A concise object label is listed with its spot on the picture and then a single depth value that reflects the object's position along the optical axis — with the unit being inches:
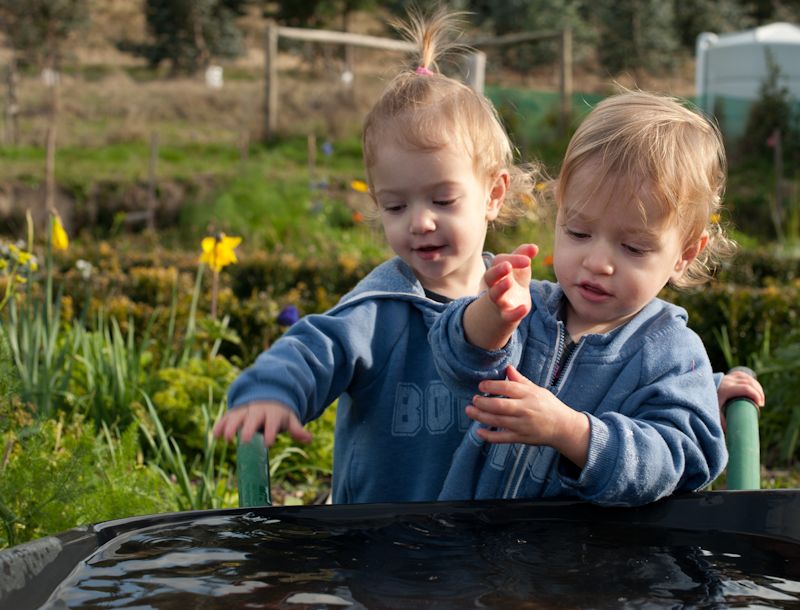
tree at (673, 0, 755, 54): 1054.4
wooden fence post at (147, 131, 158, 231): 418.9
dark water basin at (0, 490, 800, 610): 40.5
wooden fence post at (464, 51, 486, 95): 394.0
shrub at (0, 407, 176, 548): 74.3
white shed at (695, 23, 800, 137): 637.3
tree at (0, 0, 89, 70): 964.6
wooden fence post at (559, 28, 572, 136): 546.9
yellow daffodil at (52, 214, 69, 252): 137.1
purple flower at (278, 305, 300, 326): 147.1
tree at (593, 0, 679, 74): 1000.2
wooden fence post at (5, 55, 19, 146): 610.2
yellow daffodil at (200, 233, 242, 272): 149.6
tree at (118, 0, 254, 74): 1058.7
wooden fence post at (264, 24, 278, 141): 497.4
